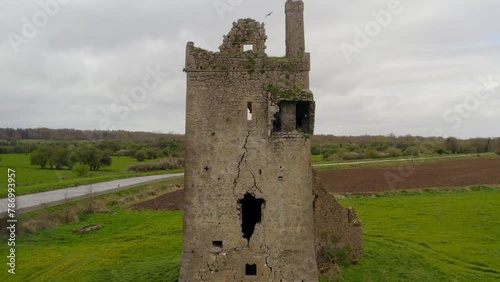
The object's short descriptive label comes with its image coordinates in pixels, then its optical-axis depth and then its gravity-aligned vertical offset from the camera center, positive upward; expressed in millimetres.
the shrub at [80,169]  59262 -3115
